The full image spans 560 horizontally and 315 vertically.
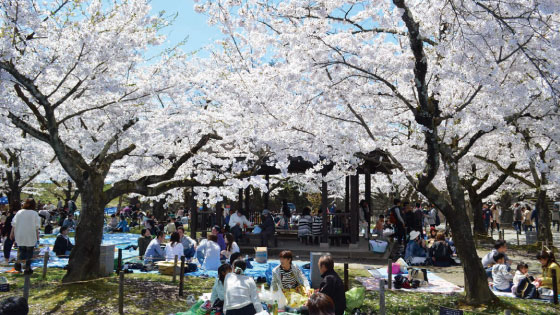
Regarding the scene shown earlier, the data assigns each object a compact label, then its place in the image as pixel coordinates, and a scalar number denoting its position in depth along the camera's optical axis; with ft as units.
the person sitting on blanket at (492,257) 35.70
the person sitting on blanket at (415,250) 46.03
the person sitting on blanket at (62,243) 42.78
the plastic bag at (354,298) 28.17
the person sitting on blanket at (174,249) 40.57
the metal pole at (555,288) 30.25
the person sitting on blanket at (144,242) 48.34
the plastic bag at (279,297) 25.89
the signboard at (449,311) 17.74
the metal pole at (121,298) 27.07
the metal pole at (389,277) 34.65
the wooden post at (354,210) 53.31
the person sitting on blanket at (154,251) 41.63
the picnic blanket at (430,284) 35.17
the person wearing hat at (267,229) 54.19
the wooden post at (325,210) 53.21
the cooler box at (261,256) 46.93
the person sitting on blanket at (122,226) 82.07
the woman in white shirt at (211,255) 39.78
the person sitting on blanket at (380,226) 65.60
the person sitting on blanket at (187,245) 44.11
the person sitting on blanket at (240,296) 20.69
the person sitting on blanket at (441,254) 45.68
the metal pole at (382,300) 24.13
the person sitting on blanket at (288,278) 25.90
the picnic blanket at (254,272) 35.97
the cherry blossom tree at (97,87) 30.01
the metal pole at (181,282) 31.99
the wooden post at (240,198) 70.25
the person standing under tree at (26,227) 35.32
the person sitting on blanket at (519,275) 32.22
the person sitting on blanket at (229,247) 42.29
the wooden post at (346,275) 32.26
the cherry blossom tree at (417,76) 27.02
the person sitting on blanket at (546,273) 31.81
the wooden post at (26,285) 25.16
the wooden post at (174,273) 36.05
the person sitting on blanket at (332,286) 19.94
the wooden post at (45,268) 35.91
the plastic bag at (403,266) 40.55
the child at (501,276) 34.17
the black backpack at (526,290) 31.89
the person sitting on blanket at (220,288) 22.99
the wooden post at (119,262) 36.52
